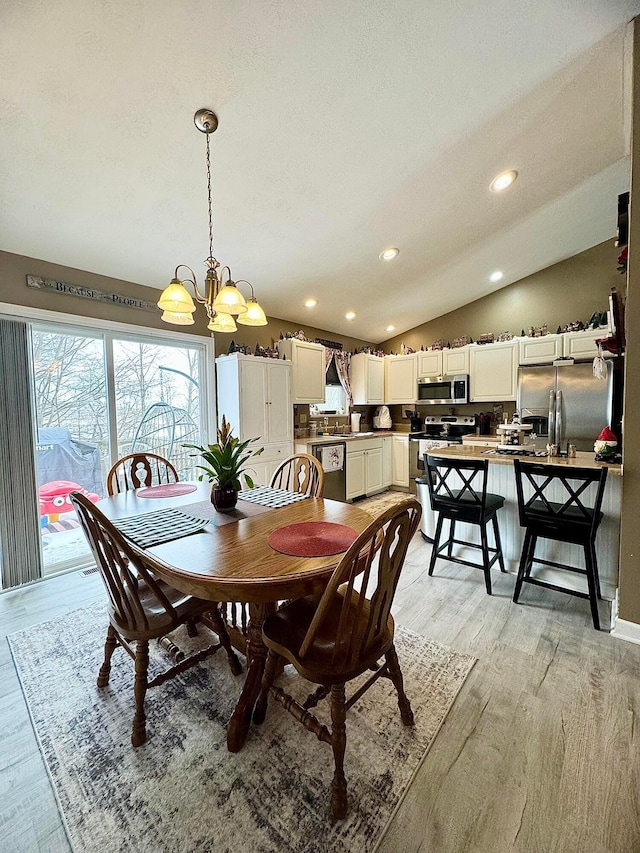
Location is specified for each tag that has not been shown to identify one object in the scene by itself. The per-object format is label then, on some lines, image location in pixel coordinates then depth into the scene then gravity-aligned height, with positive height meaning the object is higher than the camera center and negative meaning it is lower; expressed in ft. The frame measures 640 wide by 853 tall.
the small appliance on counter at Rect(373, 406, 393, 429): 19.83 -0.37
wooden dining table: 3.89 -1.79
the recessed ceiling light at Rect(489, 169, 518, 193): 9.23 +6.11
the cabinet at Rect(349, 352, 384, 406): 18.29 +1.76
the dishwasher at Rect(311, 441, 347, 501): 14.49 -2.31
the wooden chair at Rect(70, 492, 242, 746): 4.42 -2.67
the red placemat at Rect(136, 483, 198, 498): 7.62 -1.68
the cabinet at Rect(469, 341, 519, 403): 15.38 +1.69
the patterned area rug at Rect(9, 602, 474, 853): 3.72 -4.39
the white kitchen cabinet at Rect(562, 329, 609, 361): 13.24 +2.48
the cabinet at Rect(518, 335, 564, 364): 14.15 +2.45
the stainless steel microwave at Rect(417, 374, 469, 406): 16.67 +1.02
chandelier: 5.87 +1.94
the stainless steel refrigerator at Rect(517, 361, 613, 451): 12.38 +0.17
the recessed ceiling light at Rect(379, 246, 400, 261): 11.72 +5.33
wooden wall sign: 8.93 +3.44
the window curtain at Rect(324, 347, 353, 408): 17.51 +2.52
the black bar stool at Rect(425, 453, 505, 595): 8.36 -2.28
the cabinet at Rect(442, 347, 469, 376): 16.80 +2.37
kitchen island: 7.88 -2.94
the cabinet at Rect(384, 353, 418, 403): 18.57 +1.78
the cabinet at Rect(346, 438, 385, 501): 16.06 -2.66
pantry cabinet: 12.25 +0.40
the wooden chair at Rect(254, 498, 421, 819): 3.74 -2.77
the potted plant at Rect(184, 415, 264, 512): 6.32 -0.98
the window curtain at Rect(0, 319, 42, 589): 8.52 -1.20
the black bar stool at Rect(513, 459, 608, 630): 7.03 -2.29
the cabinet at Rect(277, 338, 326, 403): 14.66 +1.94
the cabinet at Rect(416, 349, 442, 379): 17.62 +2.41
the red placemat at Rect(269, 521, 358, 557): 4.55 -1.76
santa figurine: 8.05 -0.87
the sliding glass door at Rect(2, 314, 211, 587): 9.48 +0.17
